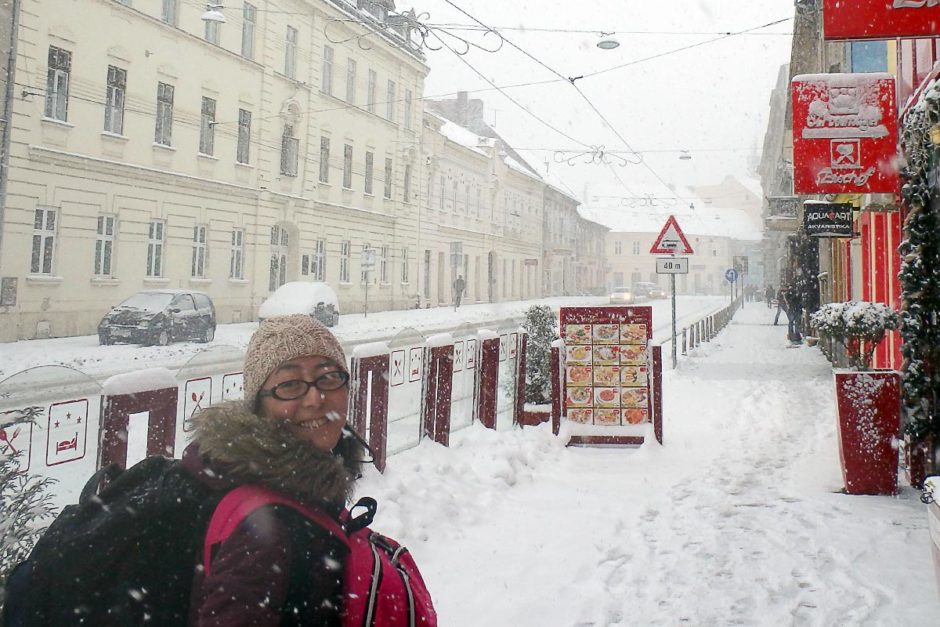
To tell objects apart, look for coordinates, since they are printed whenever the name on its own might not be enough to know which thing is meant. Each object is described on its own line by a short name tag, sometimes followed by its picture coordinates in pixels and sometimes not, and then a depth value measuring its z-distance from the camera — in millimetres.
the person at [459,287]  35031
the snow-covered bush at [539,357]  8227
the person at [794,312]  19453
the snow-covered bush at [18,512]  2553
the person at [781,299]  23403
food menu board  7289
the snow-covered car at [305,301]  21250
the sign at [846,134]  6887
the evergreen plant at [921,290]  4871
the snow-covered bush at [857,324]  5414
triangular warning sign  12008
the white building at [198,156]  16688
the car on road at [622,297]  45000
